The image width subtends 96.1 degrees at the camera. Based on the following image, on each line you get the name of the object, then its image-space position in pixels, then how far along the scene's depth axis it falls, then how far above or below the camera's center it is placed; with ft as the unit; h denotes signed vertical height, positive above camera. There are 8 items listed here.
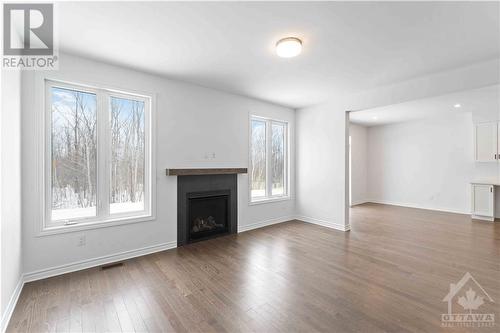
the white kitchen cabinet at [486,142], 17.87 +1.85
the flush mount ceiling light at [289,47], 8.13 +4.37
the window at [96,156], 9.44 +0.46
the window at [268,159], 16.48 +0.45
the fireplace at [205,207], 12.57 -2.53
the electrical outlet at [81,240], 9.53 -3.20
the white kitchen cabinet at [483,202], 17.57 -2.97
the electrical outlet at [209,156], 13.52 +0.57
